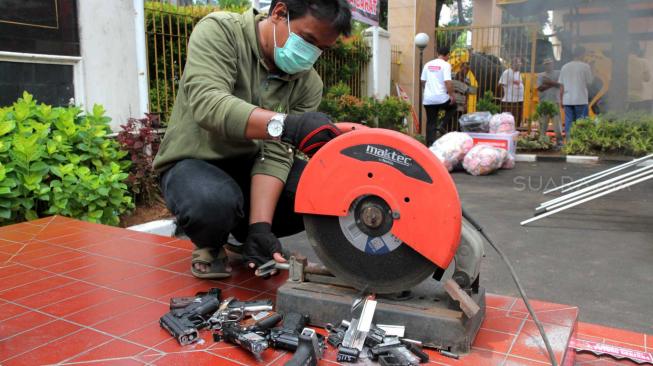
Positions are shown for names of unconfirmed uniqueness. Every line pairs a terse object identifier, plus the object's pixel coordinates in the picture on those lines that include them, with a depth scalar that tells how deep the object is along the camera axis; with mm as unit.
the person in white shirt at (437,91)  9227
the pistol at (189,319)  1732
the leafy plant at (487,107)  10758
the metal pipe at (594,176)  5727
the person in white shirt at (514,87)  12031
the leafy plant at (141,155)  4457
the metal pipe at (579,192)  4982
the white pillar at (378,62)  10453
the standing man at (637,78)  9180
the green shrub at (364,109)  8477
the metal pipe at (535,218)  4883
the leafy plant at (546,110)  10500
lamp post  10328
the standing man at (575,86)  9836
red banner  9297
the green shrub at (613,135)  9056
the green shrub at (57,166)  3471
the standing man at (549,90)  10953
